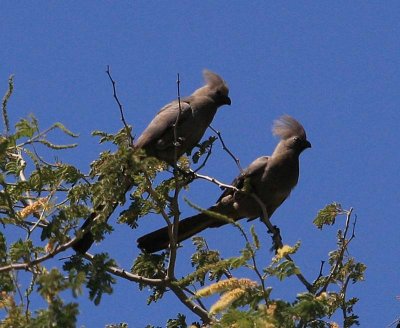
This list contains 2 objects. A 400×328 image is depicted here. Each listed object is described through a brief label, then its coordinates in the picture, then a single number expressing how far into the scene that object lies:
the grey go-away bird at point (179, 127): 18.27
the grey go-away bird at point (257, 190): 18.53
